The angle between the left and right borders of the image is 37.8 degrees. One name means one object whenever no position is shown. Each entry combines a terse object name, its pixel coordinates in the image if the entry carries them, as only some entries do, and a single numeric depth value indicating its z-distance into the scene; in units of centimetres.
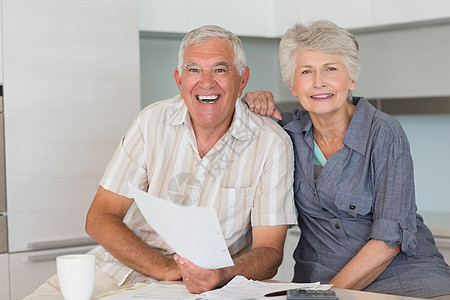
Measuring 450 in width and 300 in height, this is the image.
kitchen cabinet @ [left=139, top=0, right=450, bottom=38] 294
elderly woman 181
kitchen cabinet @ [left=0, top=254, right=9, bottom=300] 254
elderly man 189
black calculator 129
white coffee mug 132
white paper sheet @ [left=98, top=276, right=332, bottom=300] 137
